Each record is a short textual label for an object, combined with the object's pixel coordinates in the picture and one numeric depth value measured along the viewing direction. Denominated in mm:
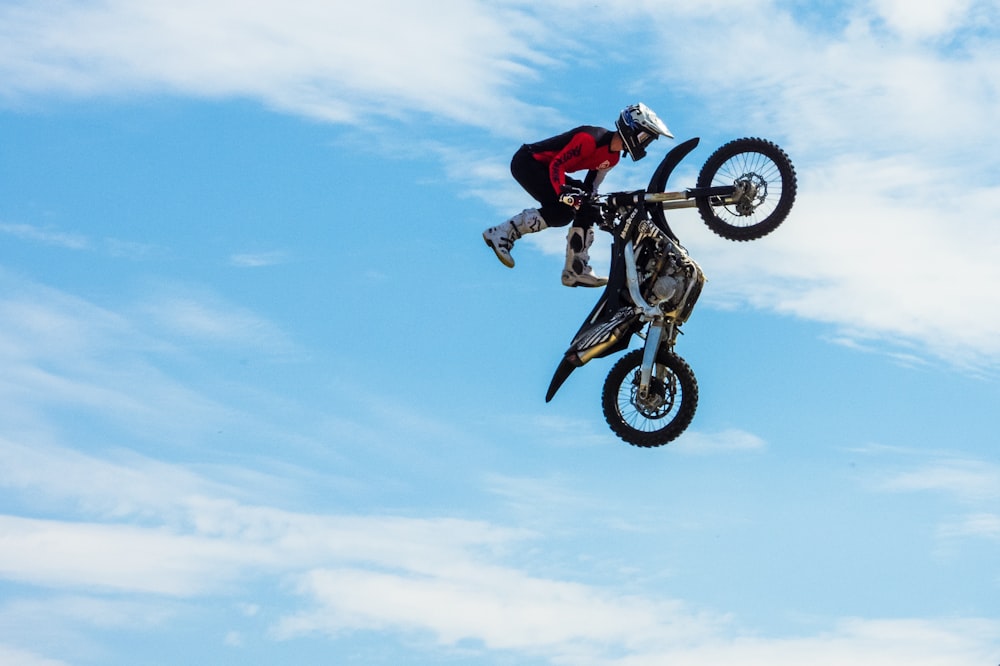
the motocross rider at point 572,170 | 20656
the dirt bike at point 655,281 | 20156
